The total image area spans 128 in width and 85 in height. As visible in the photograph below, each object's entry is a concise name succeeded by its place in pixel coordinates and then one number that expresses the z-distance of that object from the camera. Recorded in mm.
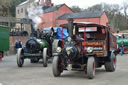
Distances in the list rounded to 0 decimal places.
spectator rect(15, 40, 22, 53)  19092
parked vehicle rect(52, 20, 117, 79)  7396
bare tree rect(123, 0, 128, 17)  59581
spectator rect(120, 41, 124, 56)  18859
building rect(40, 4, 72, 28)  36222
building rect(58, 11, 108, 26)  36875
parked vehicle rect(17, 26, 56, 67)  10887
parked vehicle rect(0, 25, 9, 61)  14812
